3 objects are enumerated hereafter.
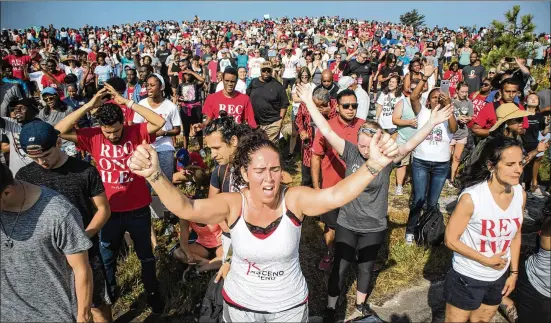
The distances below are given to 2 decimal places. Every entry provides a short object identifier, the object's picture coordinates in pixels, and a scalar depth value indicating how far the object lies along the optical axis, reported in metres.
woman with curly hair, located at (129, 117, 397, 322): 2.22
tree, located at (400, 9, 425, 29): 42.69
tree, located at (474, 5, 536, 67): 10.43
